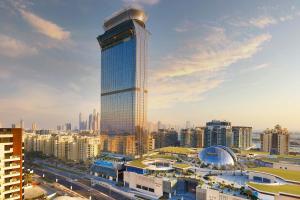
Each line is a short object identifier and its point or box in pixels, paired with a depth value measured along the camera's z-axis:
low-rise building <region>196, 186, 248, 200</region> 47.66
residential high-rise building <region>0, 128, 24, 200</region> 39.31
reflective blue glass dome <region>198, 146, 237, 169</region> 74.50
